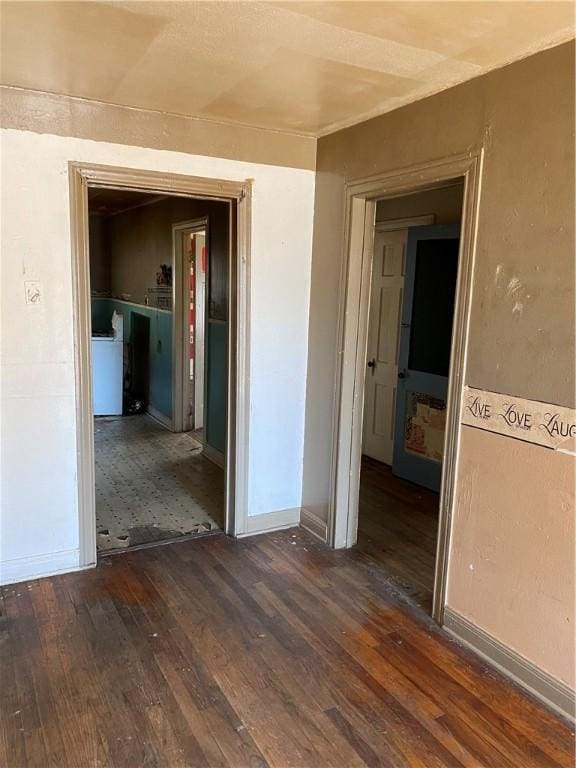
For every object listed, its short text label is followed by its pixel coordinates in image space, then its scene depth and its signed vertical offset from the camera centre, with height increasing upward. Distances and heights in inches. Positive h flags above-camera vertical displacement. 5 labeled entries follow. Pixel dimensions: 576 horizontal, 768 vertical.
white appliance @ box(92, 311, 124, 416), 252.2 -38.9
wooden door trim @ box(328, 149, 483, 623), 95.7 -8.5
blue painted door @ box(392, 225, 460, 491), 164.6 -16.6
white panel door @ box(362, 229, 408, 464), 187.3 -16.9
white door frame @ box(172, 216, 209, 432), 222.7 -22.2
